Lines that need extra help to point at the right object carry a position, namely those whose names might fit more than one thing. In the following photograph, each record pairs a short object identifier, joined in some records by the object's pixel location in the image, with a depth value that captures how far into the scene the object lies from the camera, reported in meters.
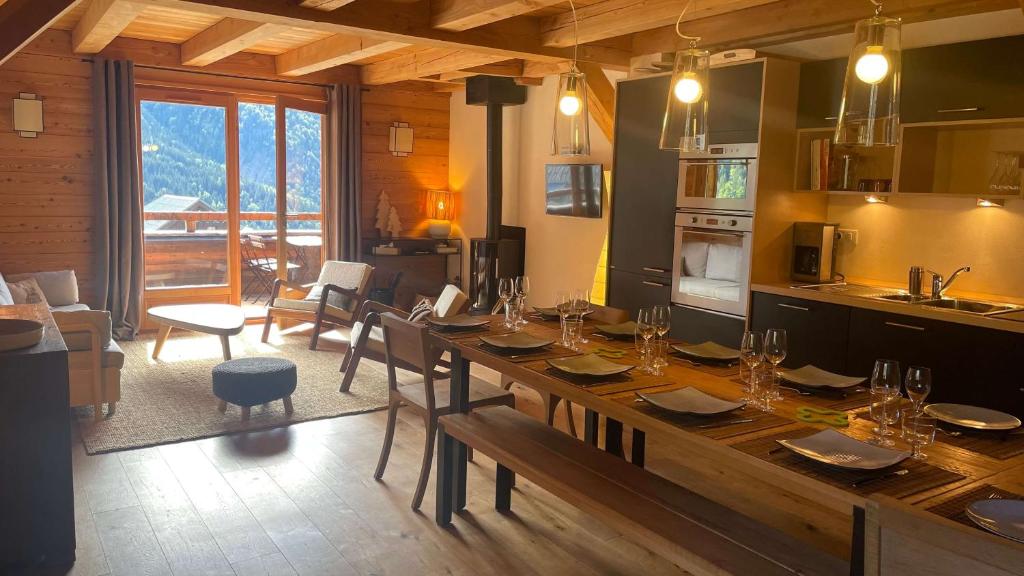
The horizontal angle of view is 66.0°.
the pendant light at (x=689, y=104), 2.57
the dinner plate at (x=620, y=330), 3.33
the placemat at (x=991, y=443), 2.01
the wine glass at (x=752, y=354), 2.46
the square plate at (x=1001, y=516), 1.53
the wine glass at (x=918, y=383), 2.04
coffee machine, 4.54
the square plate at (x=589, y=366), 2.64
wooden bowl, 2.81
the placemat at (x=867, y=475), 1.76
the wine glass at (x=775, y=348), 2.42
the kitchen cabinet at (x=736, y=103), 4.46
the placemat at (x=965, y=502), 1.62
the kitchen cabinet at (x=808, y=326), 4.12
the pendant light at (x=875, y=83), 2.01
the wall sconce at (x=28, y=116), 6.28
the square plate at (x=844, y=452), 1.85
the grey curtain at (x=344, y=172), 7.58
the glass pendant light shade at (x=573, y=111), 3.08
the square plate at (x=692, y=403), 2.24
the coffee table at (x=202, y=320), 5.67
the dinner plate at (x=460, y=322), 3.41
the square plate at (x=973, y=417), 2.15
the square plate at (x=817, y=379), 2.56
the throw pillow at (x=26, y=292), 5.24
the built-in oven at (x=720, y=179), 4.53
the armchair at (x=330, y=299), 6.46
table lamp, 8.15
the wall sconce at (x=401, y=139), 8.02
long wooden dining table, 1.80
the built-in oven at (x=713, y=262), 4.62
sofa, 4.38
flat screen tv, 6.23
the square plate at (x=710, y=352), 2.94
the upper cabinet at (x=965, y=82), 3.57
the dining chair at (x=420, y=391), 3.34
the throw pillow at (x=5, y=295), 4.74
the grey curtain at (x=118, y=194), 6.50
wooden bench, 2.12
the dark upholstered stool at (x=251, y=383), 4.48
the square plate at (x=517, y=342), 2.99
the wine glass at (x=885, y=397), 2.06
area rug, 4.34
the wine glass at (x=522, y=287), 3.56
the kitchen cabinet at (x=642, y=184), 5.09
